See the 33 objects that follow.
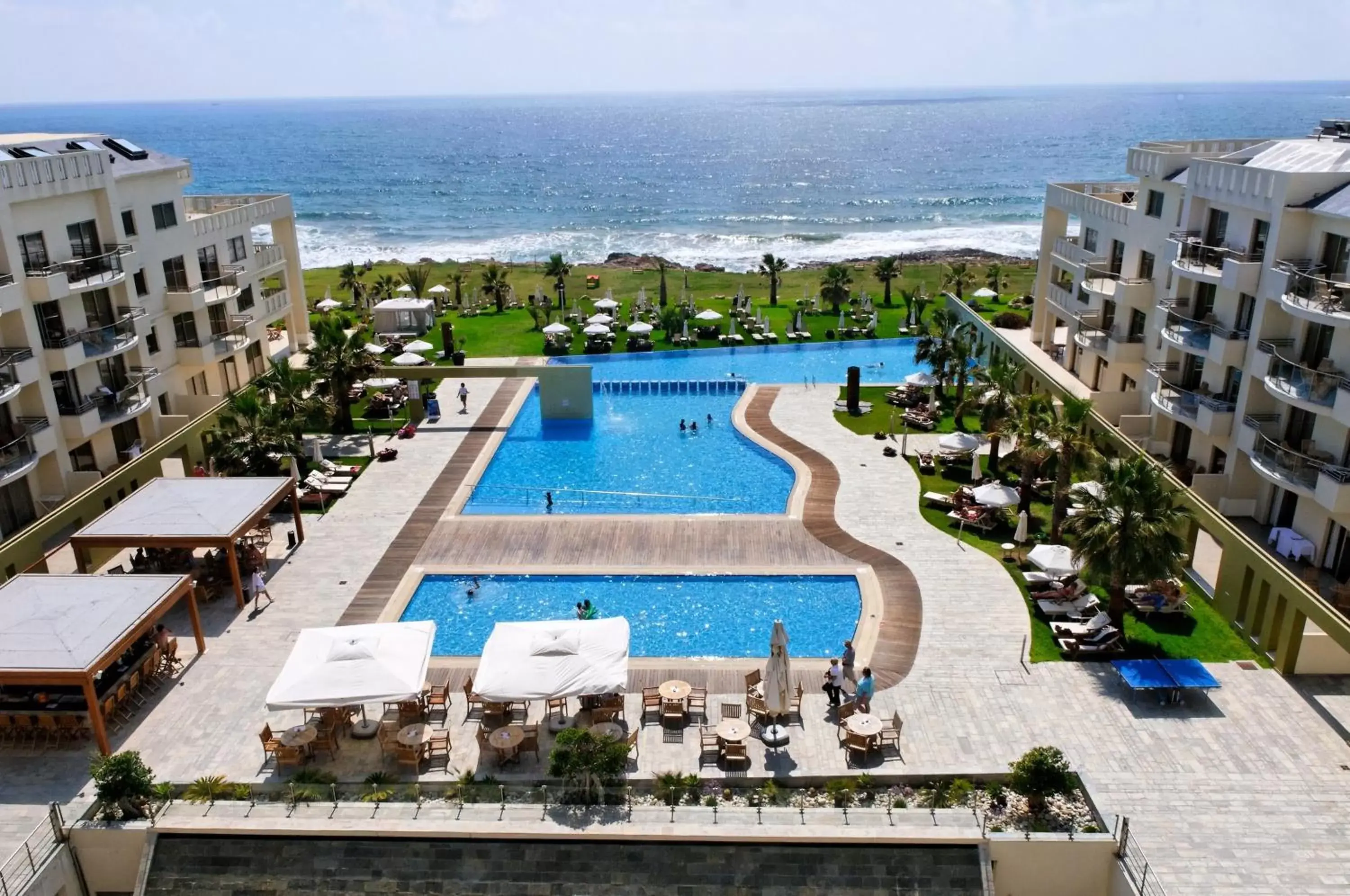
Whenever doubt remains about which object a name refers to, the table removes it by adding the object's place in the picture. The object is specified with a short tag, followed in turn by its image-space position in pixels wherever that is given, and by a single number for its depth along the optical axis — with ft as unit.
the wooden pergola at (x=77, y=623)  63.46
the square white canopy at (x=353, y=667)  63.67
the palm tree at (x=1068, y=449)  93.15
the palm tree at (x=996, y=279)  218.79
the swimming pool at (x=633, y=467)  113.39
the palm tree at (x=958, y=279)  212.02
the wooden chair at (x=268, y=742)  63.82
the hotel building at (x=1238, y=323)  80.69
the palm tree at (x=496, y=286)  213.66
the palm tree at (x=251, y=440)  106.01
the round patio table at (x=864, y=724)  63.46
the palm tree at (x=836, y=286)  204.44
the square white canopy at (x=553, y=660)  64.39
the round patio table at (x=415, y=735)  63.98
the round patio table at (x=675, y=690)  68.90
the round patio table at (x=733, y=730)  63.16
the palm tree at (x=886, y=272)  217.97
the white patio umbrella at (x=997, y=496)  99.71
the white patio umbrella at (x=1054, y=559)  85.40
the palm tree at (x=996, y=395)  109.50
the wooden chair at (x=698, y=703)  69.36
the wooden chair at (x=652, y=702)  69.72
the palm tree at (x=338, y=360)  126.82
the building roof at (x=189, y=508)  84.69
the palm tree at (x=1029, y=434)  94.58
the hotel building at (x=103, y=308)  91.61
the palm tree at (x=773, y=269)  214.28
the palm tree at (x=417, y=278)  207.72
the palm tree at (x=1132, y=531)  74.06
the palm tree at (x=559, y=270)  206.59
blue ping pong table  69.41
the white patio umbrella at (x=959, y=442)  116.98
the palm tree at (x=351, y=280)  213.46
